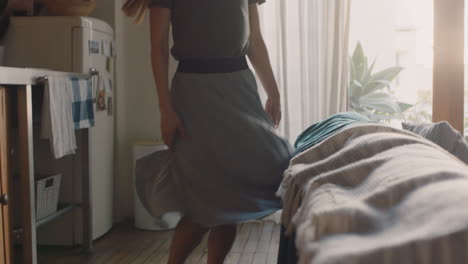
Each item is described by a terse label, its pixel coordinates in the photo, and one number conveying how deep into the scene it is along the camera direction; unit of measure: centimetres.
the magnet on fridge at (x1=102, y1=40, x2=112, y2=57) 312
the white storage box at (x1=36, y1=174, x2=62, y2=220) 256
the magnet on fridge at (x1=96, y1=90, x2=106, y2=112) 308
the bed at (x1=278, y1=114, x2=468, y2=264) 51
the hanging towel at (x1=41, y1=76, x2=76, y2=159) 236
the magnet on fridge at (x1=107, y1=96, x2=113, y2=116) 327
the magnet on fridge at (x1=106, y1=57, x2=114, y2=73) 323
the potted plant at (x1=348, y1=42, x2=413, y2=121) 353
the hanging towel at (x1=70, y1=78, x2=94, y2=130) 264
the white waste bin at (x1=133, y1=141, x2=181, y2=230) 334
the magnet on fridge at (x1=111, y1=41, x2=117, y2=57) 328
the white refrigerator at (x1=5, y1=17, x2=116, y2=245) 289
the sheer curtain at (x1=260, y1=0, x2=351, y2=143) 334
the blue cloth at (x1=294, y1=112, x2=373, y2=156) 132
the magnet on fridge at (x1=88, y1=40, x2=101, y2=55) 296
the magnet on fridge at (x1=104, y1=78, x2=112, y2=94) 318
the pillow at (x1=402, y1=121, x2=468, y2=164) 124
